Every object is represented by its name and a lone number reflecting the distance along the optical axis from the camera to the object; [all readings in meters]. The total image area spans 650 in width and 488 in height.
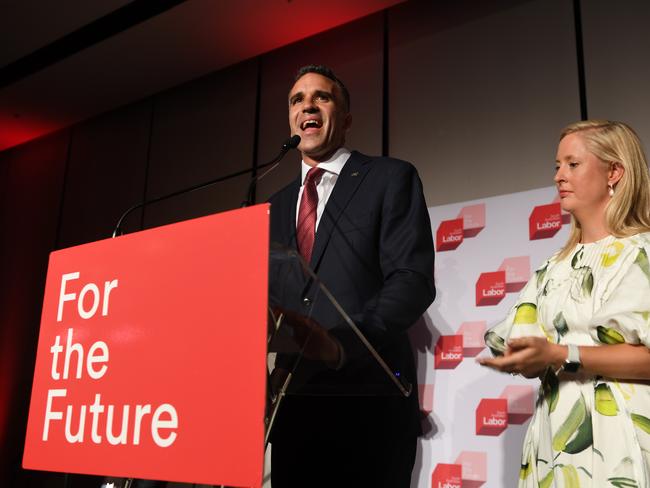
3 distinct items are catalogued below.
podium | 1.08
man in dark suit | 1.43
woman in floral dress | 1.48
